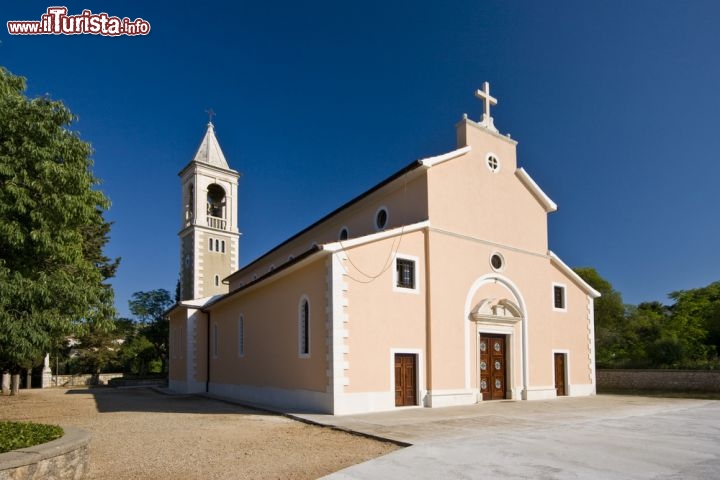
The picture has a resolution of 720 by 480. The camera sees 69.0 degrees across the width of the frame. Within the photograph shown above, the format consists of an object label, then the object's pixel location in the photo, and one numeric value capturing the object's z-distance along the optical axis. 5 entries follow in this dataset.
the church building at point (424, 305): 16.52
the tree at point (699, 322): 33.00
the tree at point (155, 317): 47.69
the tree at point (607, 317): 38.91
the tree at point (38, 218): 10.81
